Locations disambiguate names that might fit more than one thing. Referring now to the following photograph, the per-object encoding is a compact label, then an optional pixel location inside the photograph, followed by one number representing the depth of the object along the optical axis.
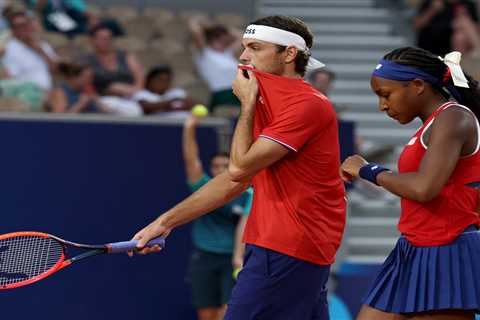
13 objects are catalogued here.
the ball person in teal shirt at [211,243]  16.58
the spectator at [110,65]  20.28
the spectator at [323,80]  19.05
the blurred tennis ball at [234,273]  15.99
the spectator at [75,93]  18.33
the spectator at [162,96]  18.92
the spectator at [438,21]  23.48
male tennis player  9.27
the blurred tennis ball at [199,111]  16.14
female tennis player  8.98
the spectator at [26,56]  19.78
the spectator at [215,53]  21.45
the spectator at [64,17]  22.30
